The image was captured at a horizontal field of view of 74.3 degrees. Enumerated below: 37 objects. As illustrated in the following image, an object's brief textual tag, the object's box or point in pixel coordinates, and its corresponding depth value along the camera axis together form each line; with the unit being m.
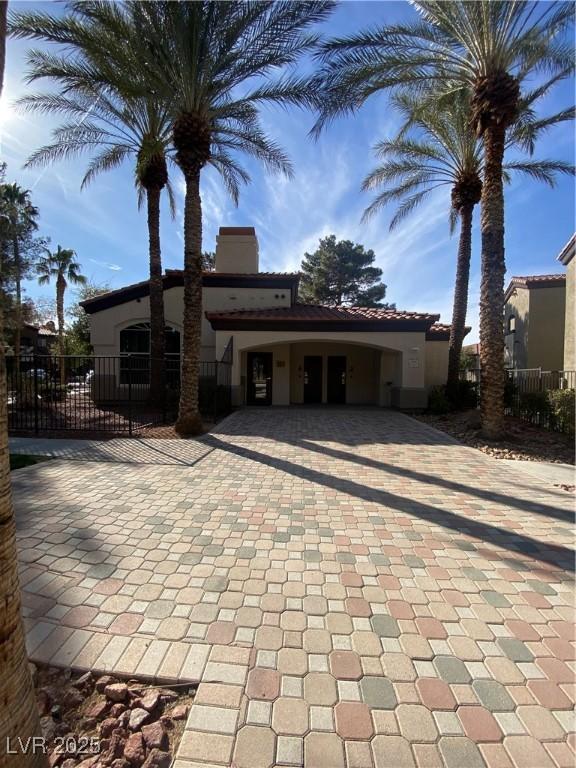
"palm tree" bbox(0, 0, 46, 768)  1.68
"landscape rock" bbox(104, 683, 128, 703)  2.34
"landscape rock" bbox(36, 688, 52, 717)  2.28
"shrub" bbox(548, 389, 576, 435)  9.52
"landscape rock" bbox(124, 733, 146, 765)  2.00
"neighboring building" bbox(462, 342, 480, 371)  28.19
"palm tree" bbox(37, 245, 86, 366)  24.62
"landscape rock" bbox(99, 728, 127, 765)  2.01
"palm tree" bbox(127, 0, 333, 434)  8.16
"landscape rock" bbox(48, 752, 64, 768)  1.97
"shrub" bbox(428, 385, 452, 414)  13.83
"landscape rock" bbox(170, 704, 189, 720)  2.22
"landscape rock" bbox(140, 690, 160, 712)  2.26
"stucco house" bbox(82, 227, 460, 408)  14.87
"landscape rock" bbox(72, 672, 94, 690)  2.42
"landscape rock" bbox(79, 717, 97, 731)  2.19
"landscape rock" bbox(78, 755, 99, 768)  1.98
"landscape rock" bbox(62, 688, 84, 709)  2.30
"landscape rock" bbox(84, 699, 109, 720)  2.24
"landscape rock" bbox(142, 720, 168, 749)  2.07
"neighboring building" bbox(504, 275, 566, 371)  21.84
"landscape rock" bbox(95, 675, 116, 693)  2.40
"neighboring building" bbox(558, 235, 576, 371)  14.23
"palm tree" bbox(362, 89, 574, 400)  12.26
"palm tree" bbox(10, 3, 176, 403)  8.13
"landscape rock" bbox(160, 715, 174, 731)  2.17
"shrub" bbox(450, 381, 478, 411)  14.39
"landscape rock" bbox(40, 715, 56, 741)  2.14
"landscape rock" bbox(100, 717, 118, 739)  2.14
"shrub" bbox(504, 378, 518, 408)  12.27
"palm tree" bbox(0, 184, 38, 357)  17.64
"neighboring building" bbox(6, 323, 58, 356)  39.78
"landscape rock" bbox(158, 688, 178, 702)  2.33
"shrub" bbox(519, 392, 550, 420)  10.57
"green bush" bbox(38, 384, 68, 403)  14.60
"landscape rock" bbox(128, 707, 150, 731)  2.17
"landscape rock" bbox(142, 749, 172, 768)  1.97
